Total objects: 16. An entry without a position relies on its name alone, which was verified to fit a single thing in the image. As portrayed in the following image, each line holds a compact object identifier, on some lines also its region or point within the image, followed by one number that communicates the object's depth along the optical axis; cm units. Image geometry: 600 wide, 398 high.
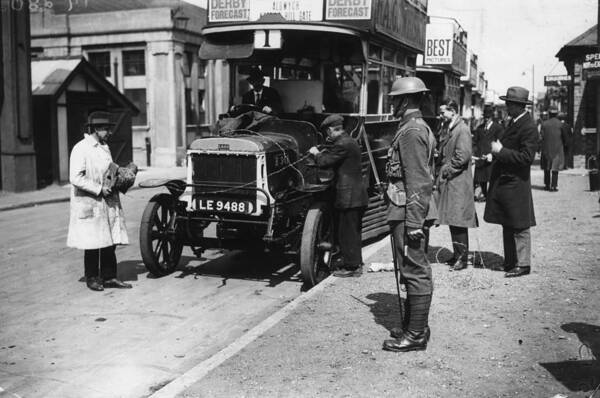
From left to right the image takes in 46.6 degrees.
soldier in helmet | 505
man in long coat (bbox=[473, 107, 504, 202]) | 1338
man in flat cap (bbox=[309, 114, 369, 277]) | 793
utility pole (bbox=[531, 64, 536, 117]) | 4590
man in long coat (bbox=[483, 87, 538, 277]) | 736
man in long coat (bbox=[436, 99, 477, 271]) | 797
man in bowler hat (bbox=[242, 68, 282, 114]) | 920
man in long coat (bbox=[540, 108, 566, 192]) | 1645
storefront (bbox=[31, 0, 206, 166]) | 2748
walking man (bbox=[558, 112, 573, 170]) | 1797
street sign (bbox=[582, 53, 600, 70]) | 1130
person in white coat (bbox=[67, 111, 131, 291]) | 718
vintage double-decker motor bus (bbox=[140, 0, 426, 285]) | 776
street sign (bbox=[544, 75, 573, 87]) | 2075
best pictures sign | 1955
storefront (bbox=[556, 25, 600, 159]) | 2316
